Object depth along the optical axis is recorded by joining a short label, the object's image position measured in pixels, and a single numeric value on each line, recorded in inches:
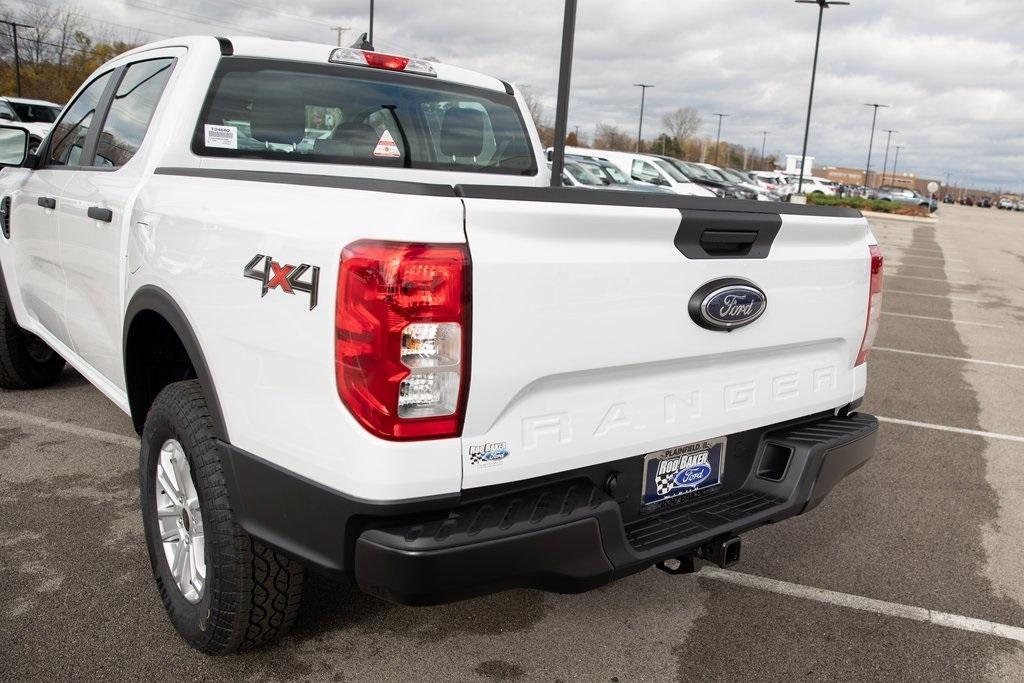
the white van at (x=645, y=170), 876.6
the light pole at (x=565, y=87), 296.0
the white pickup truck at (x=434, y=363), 78.0
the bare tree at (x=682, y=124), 4003.4
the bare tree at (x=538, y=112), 2177.3
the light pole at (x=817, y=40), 1151.0
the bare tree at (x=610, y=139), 3528.5
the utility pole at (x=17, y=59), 1483.4
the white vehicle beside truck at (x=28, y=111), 844.6
